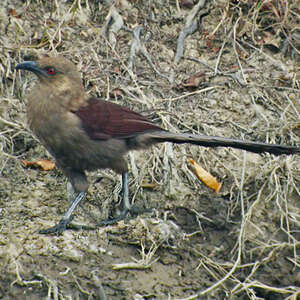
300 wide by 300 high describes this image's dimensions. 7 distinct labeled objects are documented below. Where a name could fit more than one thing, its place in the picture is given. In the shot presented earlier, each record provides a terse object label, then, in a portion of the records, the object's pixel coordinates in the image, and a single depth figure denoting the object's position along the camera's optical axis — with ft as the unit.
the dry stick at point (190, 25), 39.42
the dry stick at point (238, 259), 25.40
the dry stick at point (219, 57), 37.52
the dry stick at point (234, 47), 36.91
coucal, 24.40
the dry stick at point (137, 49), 36.83
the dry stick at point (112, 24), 38.58
